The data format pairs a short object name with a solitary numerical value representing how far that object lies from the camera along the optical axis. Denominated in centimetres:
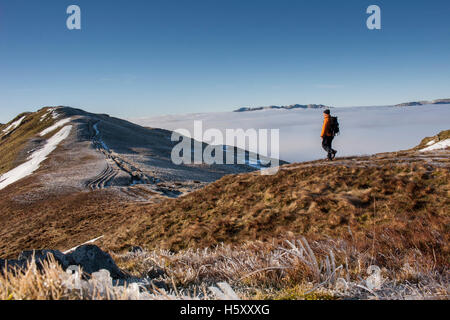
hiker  1598
